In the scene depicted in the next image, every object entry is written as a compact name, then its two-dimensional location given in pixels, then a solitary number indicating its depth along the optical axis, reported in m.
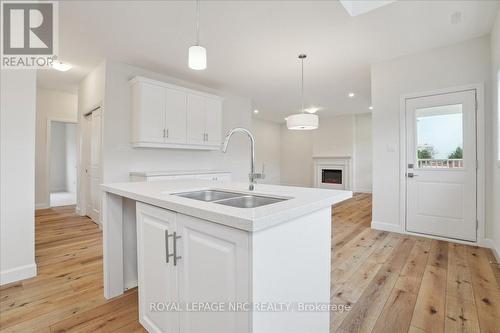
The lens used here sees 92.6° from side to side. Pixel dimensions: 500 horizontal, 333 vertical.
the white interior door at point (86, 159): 4.45
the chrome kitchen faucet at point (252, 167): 1.60
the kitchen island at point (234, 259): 0.88
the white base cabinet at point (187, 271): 0.91
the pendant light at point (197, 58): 1.78
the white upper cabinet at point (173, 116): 3.56
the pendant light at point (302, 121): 3.62
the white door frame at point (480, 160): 2.90
